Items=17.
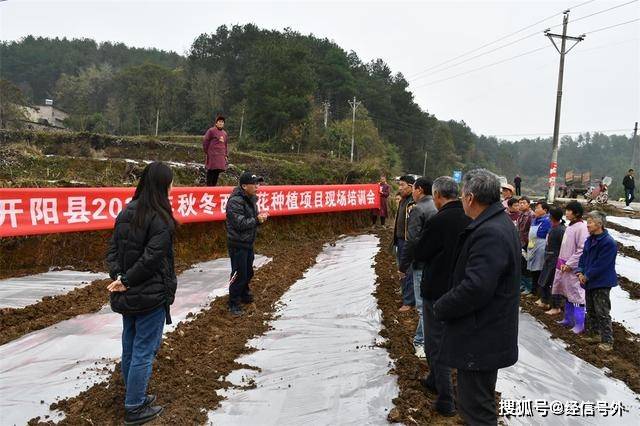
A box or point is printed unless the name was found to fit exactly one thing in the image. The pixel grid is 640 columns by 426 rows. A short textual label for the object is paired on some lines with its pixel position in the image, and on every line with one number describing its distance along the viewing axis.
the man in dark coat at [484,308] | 2.13
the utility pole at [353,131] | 36.41
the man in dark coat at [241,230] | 5.06
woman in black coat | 2.70
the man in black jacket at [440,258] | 2.95
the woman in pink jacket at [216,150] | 8.63
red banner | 5.60
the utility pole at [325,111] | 40.75
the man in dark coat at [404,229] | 5.00
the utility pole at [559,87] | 18.39
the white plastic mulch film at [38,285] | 4.99
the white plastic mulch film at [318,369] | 2.96
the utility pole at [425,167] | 60.63
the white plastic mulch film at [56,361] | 2.99
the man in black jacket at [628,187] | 16.66
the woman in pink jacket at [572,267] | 5.06
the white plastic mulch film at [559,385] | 3.12
